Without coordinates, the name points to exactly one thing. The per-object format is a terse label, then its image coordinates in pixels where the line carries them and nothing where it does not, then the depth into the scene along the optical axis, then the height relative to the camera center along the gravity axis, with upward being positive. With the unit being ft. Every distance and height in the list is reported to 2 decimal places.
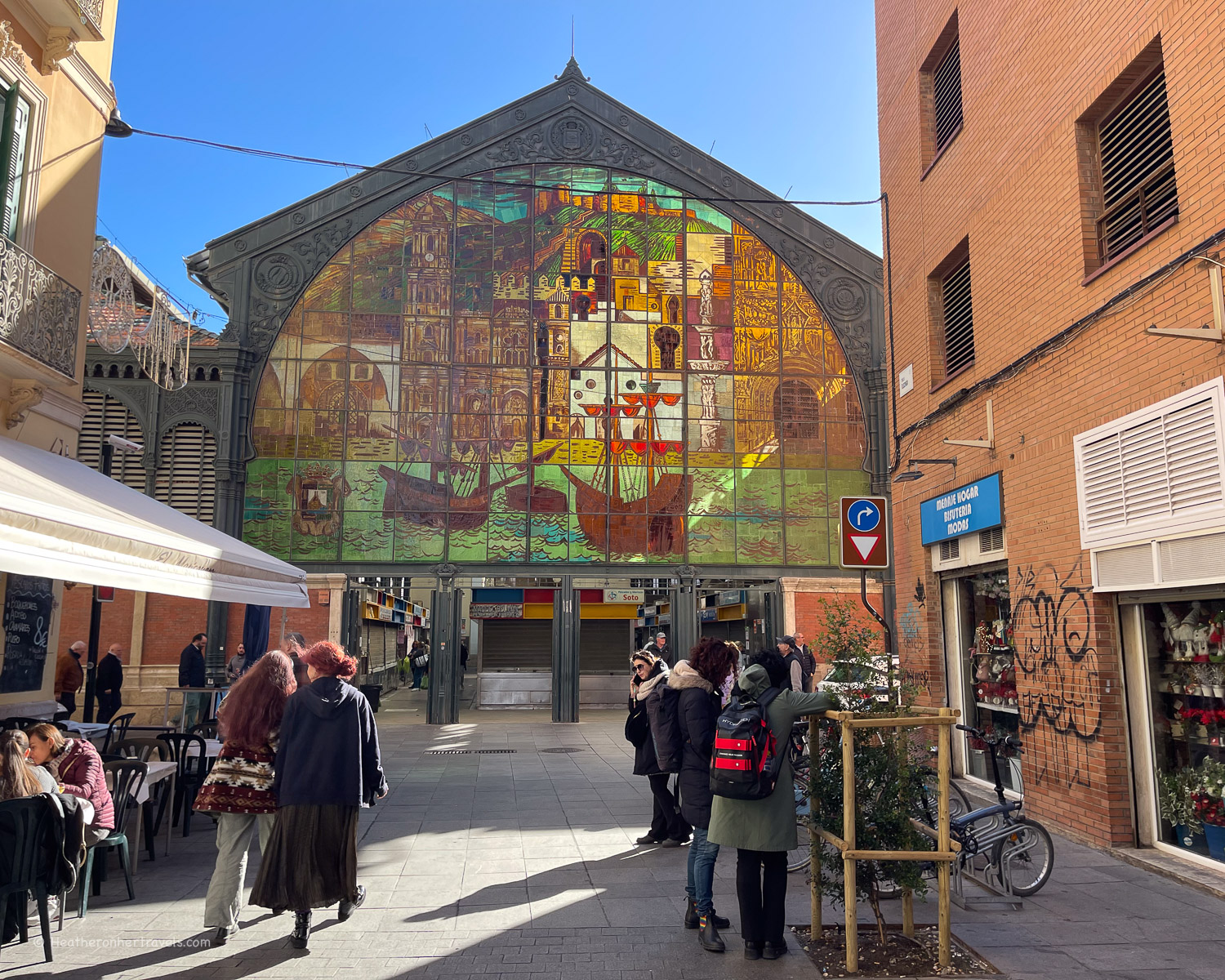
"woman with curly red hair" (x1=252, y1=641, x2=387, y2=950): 18.15 -3.48
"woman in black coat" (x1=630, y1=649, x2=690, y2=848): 26.91 -5.28
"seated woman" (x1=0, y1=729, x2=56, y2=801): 16.78 -2.71
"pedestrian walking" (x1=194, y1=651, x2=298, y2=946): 18.81 -3.02
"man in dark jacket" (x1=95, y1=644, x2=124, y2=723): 53.11 -3.48
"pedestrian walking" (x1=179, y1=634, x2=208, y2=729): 52.37 -2.50
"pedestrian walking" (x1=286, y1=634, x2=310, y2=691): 29.21 -1.12
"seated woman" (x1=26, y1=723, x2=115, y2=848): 18.79 -3.06
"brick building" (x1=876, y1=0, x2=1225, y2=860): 23.00 +6.81
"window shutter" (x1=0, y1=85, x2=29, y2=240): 30.09 +15.39
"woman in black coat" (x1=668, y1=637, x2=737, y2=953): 18.30 -2.56
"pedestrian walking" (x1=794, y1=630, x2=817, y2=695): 49.96 -2.18
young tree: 17.97 -3.10
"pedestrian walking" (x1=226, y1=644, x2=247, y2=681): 52.54 -2.56
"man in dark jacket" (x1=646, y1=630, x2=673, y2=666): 31.55 -1.13
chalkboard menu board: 30.07 -0.26
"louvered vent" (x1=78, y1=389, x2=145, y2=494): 67.15 +14.37
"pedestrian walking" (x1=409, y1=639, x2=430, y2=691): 88.63 -4.08
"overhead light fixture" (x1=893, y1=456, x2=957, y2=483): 36.73 +6.32
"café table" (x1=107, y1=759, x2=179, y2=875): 23.20 -4.18
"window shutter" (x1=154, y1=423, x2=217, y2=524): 67.10 +11.09
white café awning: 17.72 +1.84
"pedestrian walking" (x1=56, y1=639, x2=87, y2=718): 47.57 -2.80
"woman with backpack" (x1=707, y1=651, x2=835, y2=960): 17.08 -3.90
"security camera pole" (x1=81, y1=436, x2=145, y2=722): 53.01 +0.06
